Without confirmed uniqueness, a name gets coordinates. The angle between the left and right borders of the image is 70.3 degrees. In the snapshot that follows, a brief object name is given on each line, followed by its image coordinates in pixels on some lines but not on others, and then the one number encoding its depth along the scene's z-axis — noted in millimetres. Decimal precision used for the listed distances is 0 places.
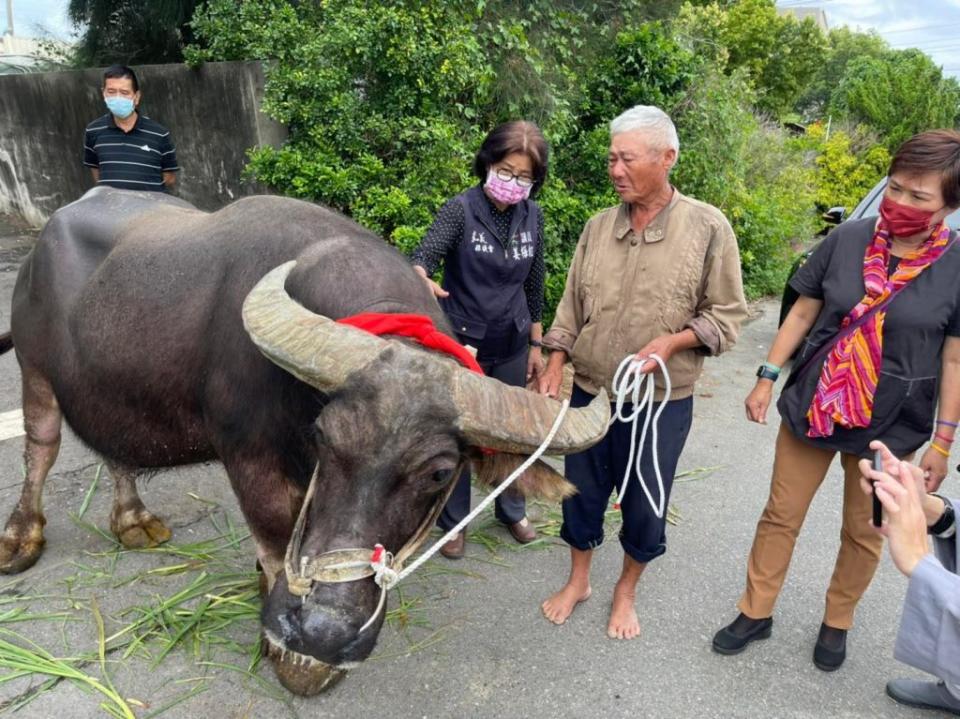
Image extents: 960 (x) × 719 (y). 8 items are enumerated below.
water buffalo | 1868
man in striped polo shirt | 5375
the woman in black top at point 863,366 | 2381
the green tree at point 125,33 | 8923
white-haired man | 2553
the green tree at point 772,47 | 21156
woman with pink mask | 3104
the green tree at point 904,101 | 21594
